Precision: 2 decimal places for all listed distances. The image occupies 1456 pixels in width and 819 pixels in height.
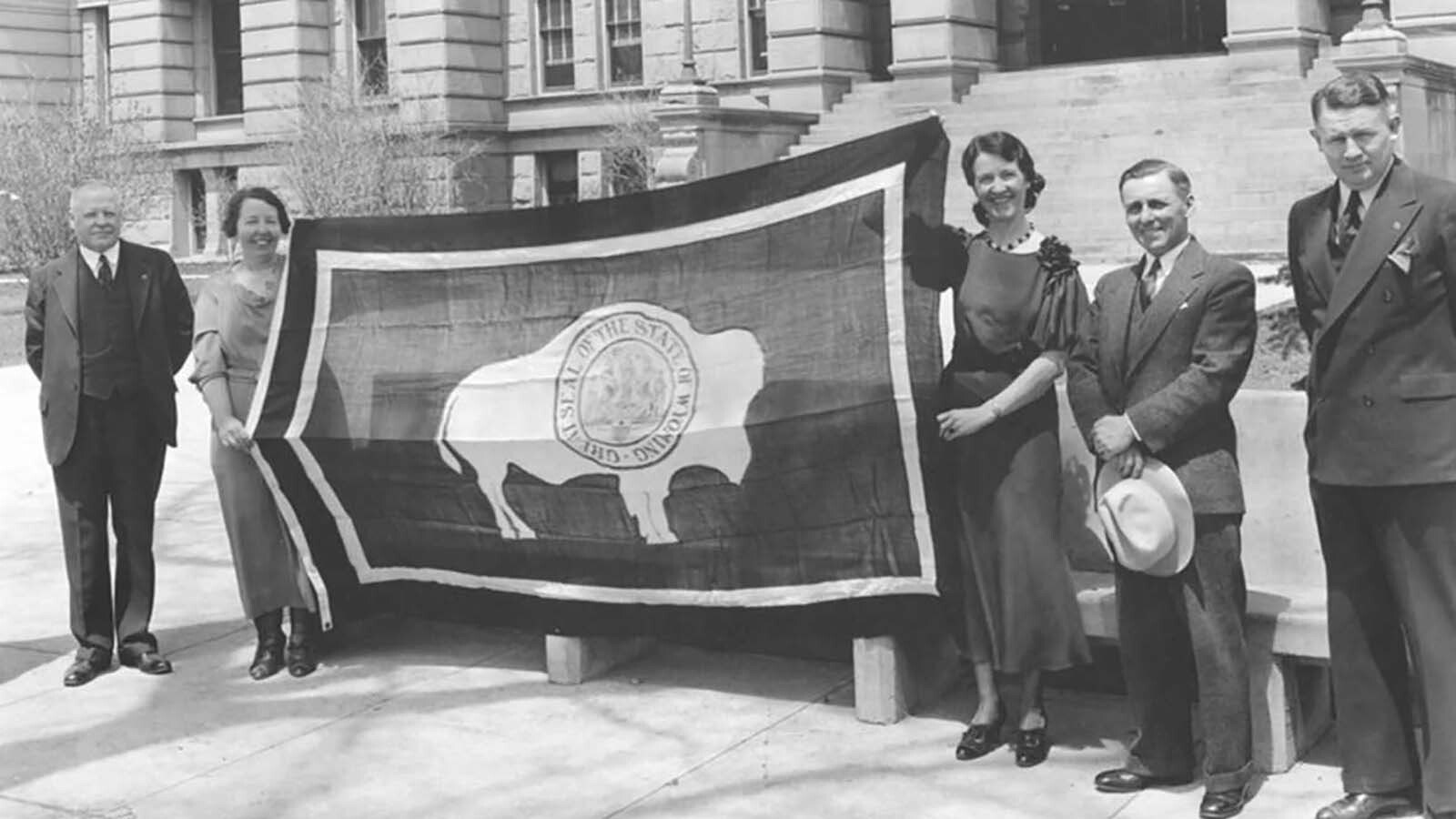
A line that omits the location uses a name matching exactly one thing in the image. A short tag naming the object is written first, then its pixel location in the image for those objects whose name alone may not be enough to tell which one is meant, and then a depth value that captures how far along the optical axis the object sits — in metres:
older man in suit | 7.64
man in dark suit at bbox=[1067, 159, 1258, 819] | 5.39
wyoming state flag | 6.41
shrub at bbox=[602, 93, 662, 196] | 28.66
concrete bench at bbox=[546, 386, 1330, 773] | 5.77
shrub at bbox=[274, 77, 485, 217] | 29.75
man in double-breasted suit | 5.04
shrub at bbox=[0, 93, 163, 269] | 28.05
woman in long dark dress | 5.90
